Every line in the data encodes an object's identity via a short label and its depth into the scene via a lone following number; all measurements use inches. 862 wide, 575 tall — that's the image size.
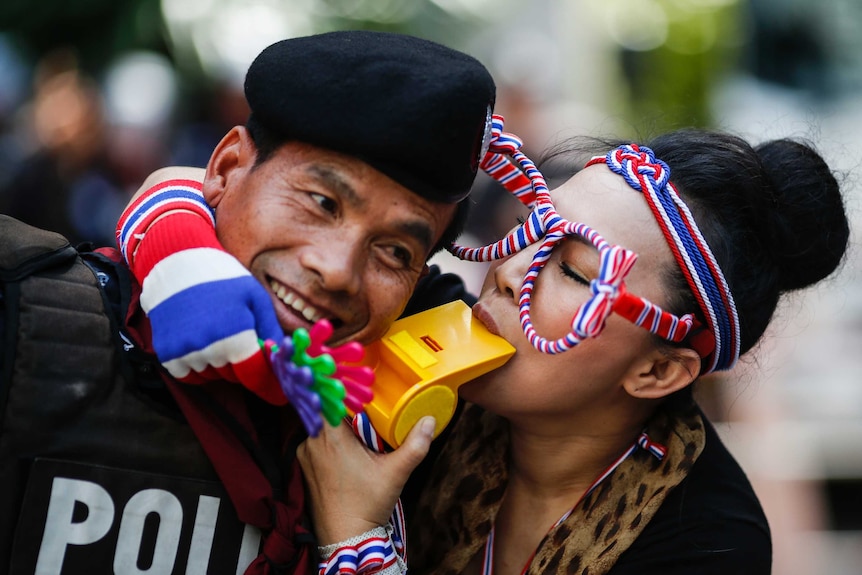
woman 102.1
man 95.2
